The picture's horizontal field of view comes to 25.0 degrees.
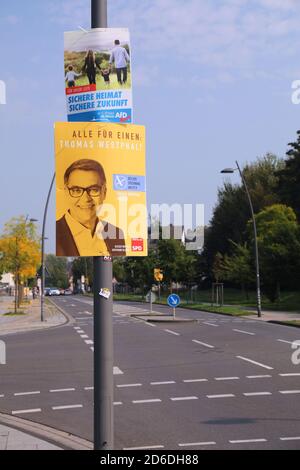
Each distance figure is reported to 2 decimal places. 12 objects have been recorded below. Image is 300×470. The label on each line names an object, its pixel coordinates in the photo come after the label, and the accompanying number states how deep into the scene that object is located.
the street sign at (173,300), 31.72
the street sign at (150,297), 37.82
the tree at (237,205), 78.44
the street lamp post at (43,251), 33.41
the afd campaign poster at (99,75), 5.93
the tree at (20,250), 45.31
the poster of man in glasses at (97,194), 5.77
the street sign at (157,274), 40.97
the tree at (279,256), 47.16
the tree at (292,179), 62.05
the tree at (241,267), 51.94
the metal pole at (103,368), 5.58
